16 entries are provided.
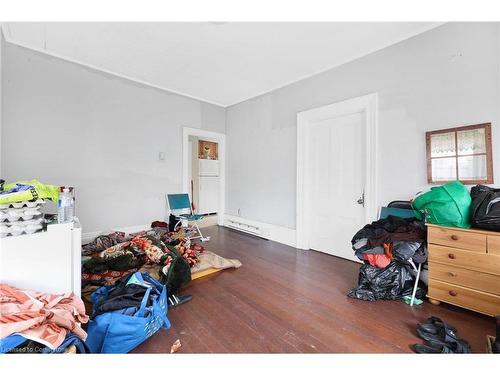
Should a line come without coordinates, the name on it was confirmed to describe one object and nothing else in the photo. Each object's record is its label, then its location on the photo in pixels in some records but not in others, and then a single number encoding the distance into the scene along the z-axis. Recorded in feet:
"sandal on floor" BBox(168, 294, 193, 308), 6.17
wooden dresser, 5.22
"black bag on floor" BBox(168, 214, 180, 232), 12.45
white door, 9.24
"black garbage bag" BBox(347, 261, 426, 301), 6.48
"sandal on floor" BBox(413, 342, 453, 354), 4.36
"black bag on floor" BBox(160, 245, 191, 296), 6.56
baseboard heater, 13.15
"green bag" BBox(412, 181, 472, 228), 5.65
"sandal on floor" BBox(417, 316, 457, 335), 4.92
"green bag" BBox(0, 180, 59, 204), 4.12
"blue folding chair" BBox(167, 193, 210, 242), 12.39
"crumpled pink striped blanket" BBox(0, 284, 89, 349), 3.17
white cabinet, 4.00
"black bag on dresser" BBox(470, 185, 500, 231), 5.18
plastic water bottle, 4.88
